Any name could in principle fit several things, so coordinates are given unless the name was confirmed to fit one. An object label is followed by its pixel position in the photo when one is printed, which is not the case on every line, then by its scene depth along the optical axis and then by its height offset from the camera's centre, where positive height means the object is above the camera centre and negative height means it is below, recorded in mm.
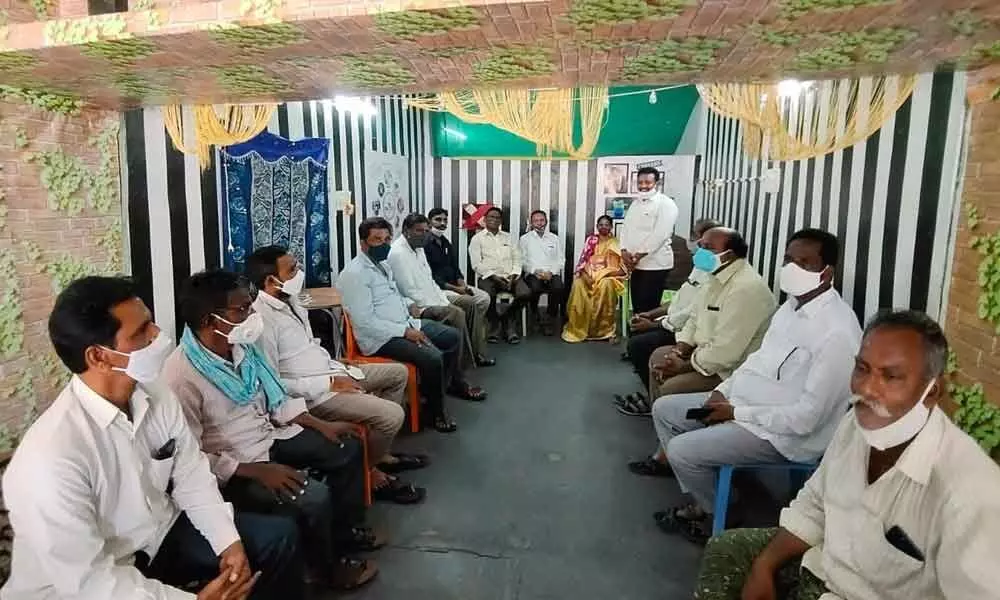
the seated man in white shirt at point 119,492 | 1327 -711
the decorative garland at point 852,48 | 1484 +403
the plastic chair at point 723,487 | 2359 -1129
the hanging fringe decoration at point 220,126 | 2936 +344
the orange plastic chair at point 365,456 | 2712 -1183
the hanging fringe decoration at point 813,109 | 2510 +441
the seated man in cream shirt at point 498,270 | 6078 -720
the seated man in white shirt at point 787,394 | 2230 -756
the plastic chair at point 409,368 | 3672 -1030
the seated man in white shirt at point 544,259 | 6375 -647
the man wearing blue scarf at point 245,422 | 2055 -814
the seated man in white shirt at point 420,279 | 4523 -615
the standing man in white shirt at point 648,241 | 5406 -368
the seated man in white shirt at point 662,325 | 3895 -861
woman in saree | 6039 -906
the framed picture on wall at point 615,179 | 6871 +230
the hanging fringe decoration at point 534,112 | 3068 +466
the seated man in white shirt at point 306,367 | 2738 -786
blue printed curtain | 4004 -27
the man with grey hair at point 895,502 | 1183 -645
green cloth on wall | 6672 +771
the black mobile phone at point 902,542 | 1303 -739
